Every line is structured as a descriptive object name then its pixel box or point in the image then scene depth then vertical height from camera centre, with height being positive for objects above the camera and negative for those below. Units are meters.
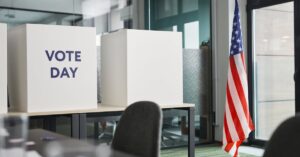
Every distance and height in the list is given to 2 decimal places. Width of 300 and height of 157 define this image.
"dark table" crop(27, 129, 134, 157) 1.46 -0.31
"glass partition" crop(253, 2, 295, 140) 4.91 +0.09
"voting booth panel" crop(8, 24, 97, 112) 2.79 +0.06
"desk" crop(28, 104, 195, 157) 2.88 -0.34
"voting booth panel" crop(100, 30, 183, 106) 3.21 +0.06
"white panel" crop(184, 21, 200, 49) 5.62 +0.59
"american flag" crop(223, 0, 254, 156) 4.22 -0.34
